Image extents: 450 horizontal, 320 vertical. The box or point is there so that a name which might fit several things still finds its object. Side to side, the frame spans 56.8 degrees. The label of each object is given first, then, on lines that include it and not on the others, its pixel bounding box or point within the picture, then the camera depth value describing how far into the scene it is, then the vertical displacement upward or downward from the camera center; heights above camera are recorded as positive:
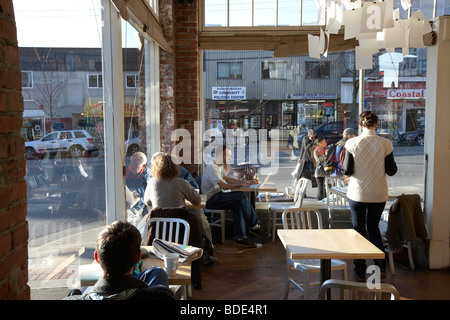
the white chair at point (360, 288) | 1.91 -0.78
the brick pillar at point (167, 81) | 5.45 +0.54
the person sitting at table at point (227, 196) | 5.28 -0.96
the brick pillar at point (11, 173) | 1.30 -0.16
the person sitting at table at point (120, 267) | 1.65 -0.62
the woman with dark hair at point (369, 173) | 3.84 -0.48
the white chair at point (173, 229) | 3.30 -0.88
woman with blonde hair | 3.92 -0.62
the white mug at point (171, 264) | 2.39 -0.82
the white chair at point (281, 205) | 5.13 -1.16
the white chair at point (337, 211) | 5.43 -1.17
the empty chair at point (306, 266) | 3.21 -1.16
